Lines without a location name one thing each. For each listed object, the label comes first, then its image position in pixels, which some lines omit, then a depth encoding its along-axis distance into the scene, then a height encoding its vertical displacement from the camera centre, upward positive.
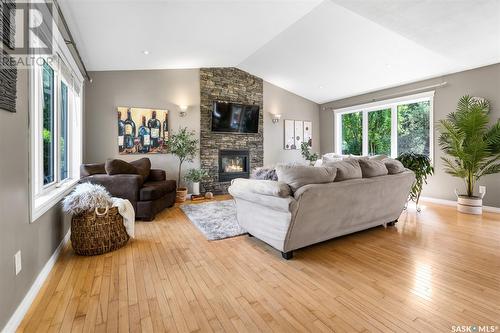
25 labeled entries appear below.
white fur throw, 2.42 -0.41
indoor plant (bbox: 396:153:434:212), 4.12 -0.08
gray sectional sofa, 2.21 -0.46
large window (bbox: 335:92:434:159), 5.12 +0.85
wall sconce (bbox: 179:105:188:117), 5.44 +1.17
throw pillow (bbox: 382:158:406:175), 3.20 -0.06
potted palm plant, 3.93 +0.27
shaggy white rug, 3.08 -0.89
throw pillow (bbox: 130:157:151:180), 4.24 -0.09
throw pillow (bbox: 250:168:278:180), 2.55 -0.14
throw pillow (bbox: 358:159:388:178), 2.89 -0.08
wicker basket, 2.40 -0.73
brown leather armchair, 3.59 -0.42
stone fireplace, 5.78 +0.61
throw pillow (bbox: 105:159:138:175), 3.67 -0.09
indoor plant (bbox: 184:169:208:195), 5.36 -0.35
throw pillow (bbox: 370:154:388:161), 3.66 +0.07
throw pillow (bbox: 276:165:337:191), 2.27 -0.13
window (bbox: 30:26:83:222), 2.17 +0.42
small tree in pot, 5.12 +0.31
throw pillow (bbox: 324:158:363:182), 2.61 -0.09
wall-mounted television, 5.86 +1.11
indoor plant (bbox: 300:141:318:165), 6.85 +0.21
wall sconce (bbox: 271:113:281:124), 6.74 +1.25
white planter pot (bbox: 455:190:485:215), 3.96 -0.72
